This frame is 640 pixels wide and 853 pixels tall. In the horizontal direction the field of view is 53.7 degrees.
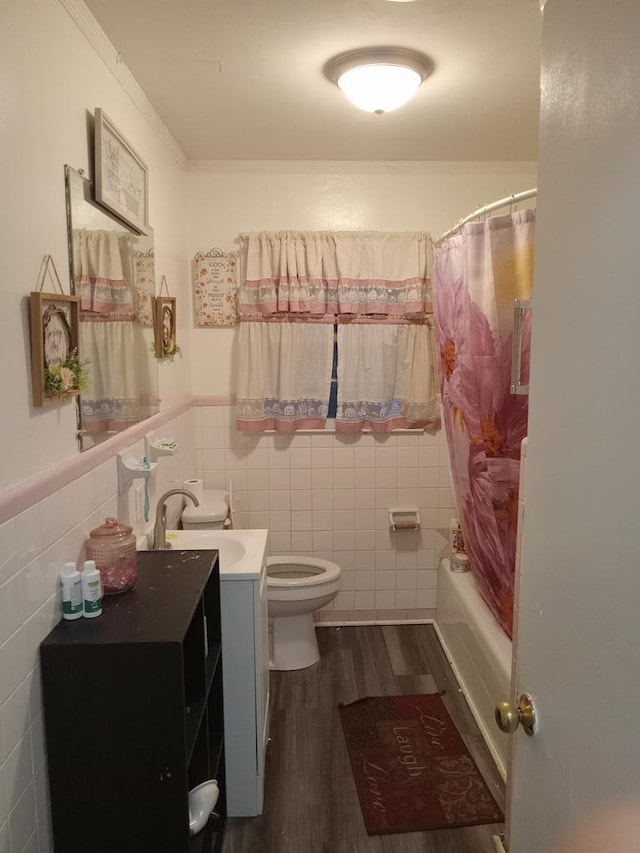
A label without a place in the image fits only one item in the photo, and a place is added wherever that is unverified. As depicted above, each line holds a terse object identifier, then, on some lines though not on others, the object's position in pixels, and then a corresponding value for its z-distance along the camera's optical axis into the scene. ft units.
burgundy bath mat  7.04
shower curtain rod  6.45
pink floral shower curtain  7.29
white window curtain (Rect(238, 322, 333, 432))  10.85
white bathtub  7.76
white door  2.44
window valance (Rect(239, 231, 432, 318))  10.63
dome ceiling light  6.70
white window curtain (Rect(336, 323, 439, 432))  10.92
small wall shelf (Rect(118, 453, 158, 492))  6.48
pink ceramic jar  5.31
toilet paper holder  11.32
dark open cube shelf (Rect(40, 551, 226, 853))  4.50
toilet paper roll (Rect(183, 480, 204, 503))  9.36
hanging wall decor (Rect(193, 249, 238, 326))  10.82
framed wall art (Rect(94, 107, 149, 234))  5.91
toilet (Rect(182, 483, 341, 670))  9.52
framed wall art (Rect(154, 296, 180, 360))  8.36
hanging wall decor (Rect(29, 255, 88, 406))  4.58
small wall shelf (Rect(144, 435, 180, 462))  7.60
